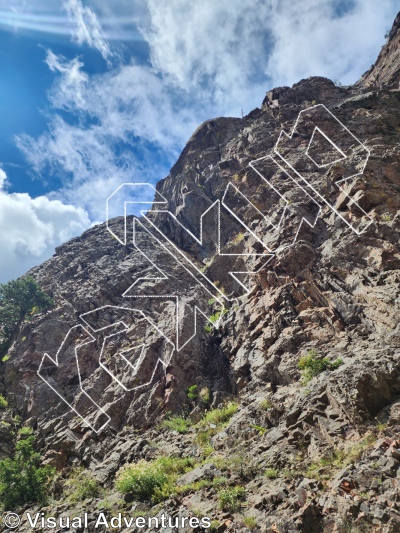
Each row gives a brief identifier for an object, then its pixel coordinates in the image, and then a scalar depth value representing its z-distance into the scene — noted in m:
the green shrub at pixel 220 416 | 15.54
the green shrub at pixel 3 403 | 22.22
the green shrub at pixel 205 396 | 17.44
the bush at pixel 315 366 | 13.16
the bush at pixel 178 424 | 16.05
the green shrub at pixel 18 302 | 29.97
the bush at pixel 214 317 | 22.17
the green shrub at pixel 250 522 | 8.29
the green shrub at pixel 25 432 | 19.58
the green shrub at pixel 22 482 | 15.20
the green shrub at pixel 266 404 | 13.62
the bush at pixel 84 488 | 13.56
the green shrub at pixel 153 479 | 11.37
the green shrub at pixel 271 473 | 9.92
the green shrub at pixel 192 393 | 18.08
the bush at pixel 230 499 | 9.21
